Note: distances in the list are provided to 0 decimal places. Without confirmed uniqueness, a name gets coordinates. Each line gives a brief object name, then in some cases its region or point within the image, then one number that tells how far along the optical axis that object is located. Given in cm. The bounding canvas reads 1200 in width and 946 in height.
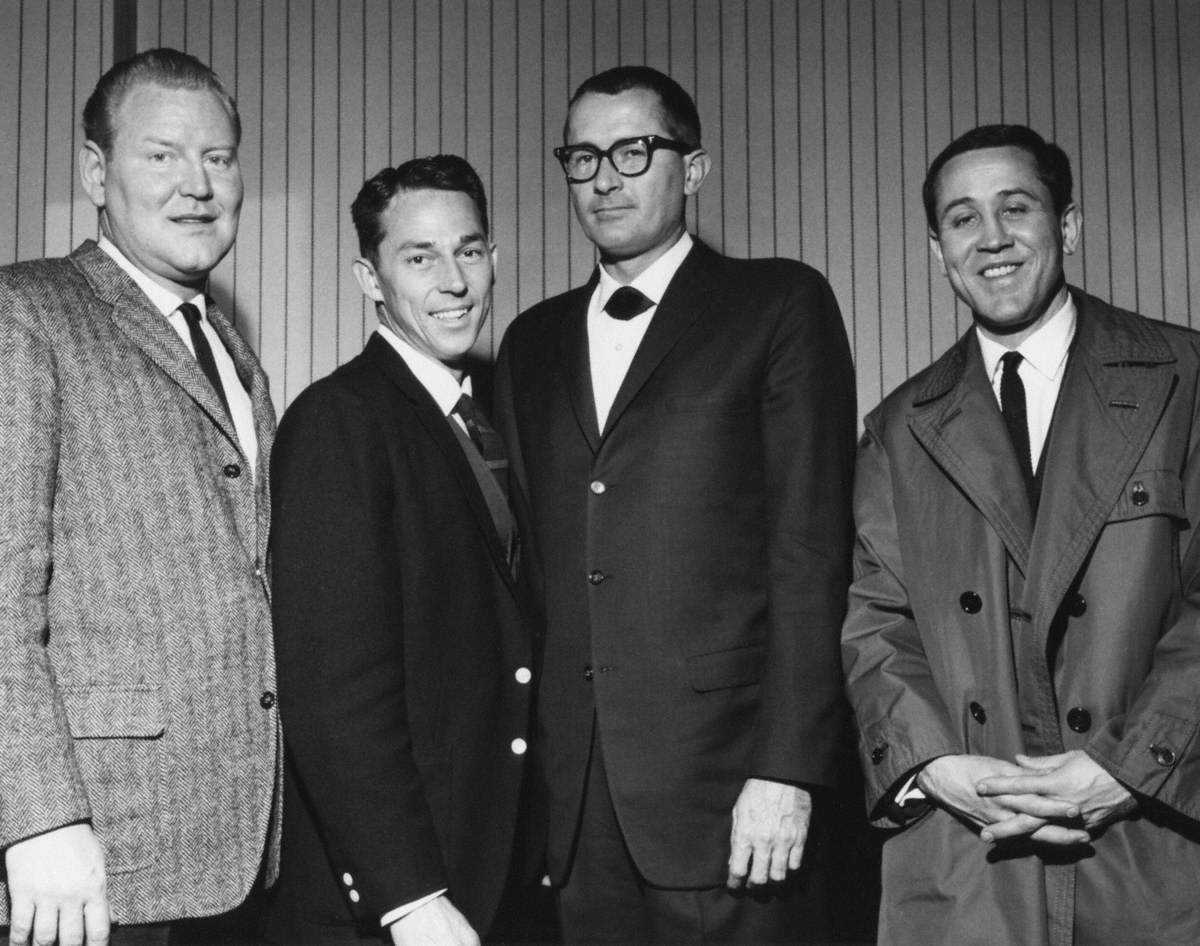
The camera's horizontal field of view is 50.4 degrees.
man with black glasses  254
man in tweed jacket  200
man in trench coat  233
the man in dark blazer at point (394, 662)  223
